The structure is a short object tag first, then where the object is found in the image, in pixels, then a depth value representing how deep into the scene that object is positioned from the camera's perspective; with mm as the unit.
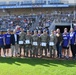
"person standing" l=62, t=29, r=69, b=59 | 7130
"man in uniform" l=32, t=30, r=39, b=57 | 7210
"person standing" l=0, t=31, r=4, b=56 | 7490
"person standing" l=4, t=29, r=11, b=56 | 7382
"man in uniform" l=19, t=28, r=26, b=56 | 7287
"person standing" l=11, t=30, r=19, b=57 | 7363
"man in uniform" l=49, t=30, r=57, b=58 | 7063
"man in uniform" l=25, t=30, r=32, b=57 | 7262
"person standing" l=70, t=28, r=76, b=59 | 7028
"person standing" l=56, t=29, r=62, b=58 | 7068
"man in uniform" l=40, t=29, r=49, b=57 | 7152
